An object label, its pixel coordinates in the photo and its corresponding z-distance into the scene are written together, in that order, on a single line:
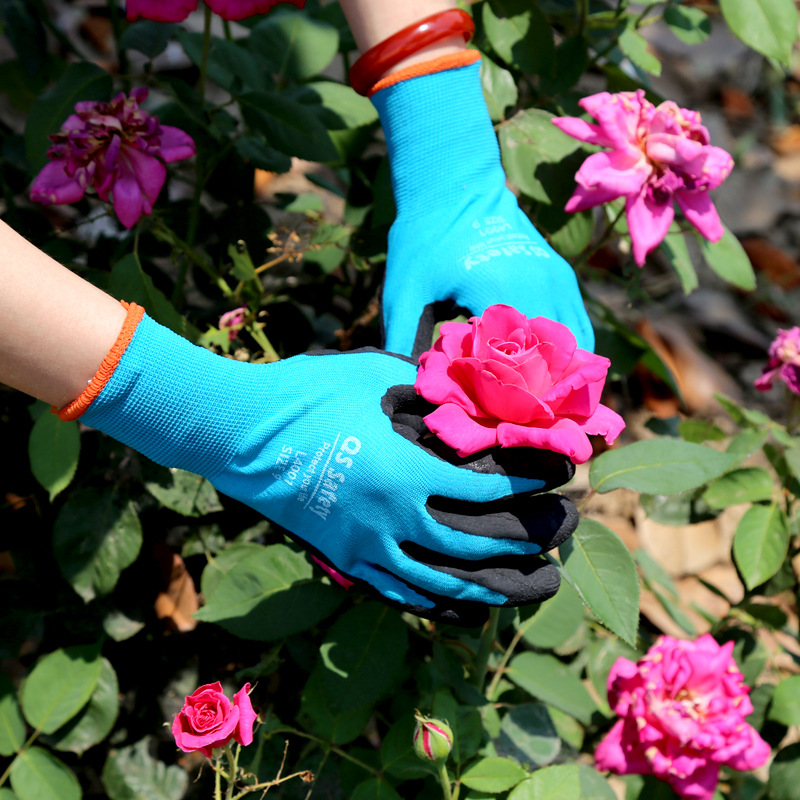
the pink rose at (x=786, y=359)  1.31
